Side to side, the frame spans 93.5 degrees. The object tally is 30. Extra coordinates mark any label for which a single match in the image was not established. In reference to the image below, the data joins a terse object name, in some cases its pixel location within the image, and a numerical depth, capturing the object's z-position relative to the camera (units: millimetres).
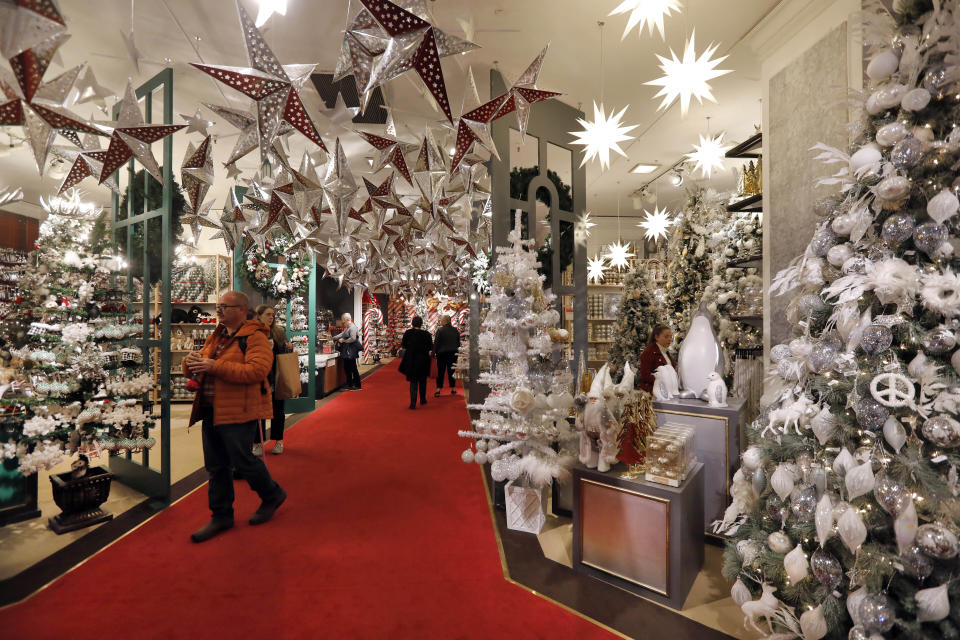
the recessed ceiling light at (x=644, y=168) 6984
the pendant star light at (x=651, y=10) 2744
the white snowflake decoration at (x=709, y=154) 4672
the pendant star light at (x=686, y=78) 2951
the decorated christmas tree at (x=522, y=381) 3338
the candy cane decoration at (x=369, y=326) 15445
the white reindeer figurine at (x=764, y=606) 1858
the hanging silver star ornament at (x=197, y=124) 3000
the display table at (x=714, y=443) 3062
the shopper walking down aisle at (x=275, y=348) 4742
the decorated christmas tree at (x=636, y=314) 7184
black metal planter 3268
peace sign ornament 1572
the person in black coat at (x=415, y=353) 7652
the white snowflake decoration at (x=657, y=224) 7156
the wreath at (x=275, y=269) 6484
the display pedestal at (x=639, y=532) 2434
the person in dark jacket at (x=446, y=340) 8961
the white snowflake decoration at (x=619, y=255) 8109
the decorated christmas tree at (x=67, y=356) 3168
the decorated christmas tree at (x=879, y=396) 1538
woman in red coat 4387
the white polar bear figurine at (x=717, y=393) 3107
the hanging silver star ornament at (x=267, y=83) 1859
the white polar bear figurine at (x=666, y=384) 3355
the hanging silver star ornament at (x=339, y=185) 3406
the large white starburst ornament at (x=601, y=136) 3619
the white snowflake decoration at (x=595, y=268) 8953
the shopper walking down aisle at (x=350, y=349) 8906
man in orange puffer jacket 3066
